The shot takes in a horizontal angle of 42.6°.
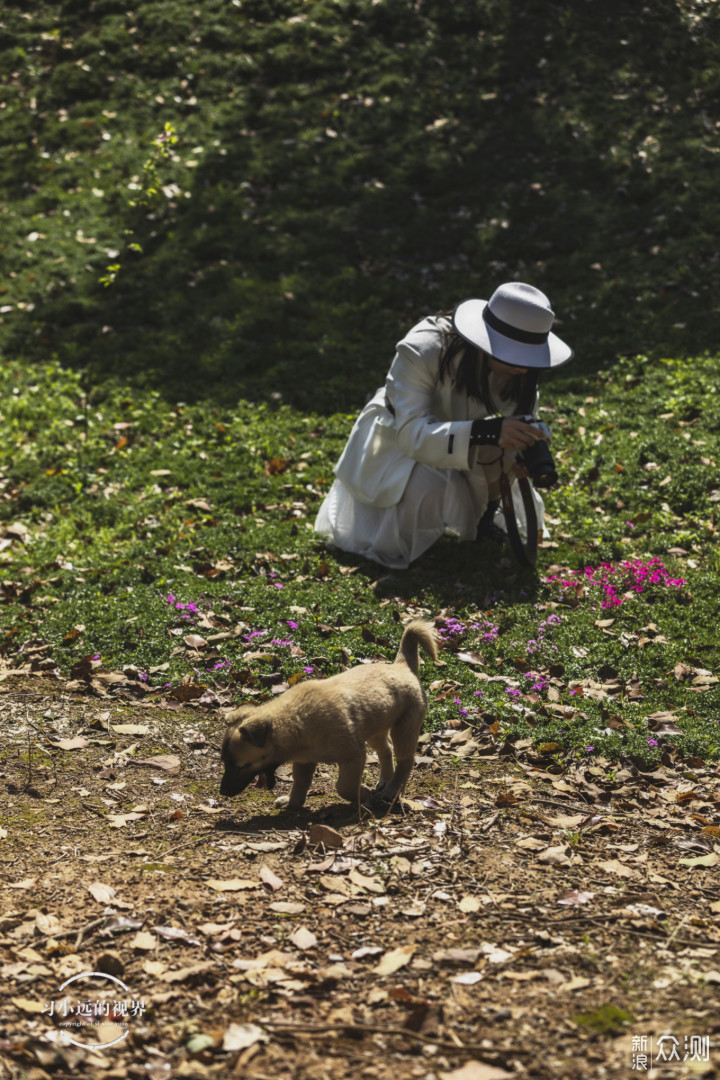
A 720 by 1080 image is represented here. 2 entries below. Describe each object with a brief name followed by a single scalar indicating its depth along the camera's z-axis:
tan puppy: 4.25
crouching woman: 6.56
